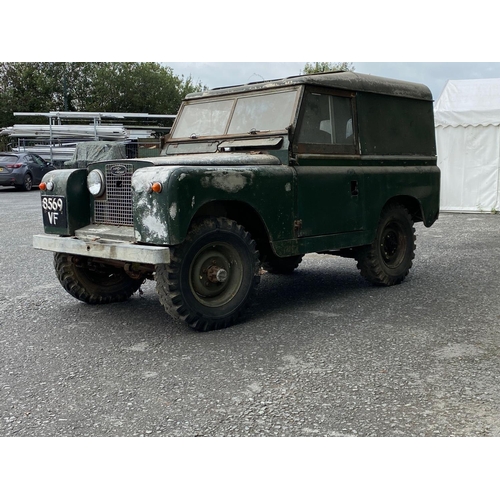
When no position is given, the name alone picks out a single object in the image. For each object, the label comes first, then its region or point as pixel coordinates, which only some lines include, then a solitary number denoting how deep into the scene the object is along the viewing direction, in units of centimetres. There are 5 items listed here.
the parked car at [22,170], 2317
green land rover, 514
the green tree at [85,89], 3566
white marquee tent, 1529
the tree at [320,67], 4570
